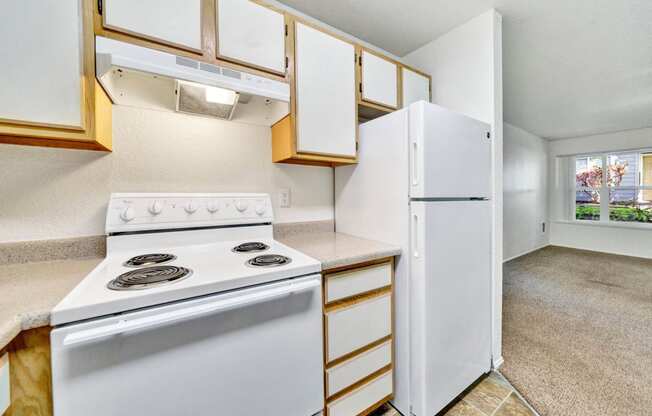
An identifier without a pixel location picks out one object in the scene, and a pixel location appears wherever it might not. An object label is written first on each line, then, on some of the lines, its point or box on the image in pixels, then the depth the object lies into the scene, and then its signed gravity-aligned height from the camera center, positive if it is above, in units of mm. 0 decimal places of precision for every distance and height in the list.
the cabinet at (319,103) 1352 +587
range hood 914 +521
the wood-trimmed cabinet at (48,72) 819 +473
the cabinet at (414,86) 1799 +896
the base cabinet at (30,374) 628 -424
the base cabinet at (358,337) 1124 -633
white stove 661 -362
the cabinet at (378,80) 1585 +830
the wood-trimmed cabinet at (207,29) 961 +769
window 4582 +299
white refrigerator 1234 -157
